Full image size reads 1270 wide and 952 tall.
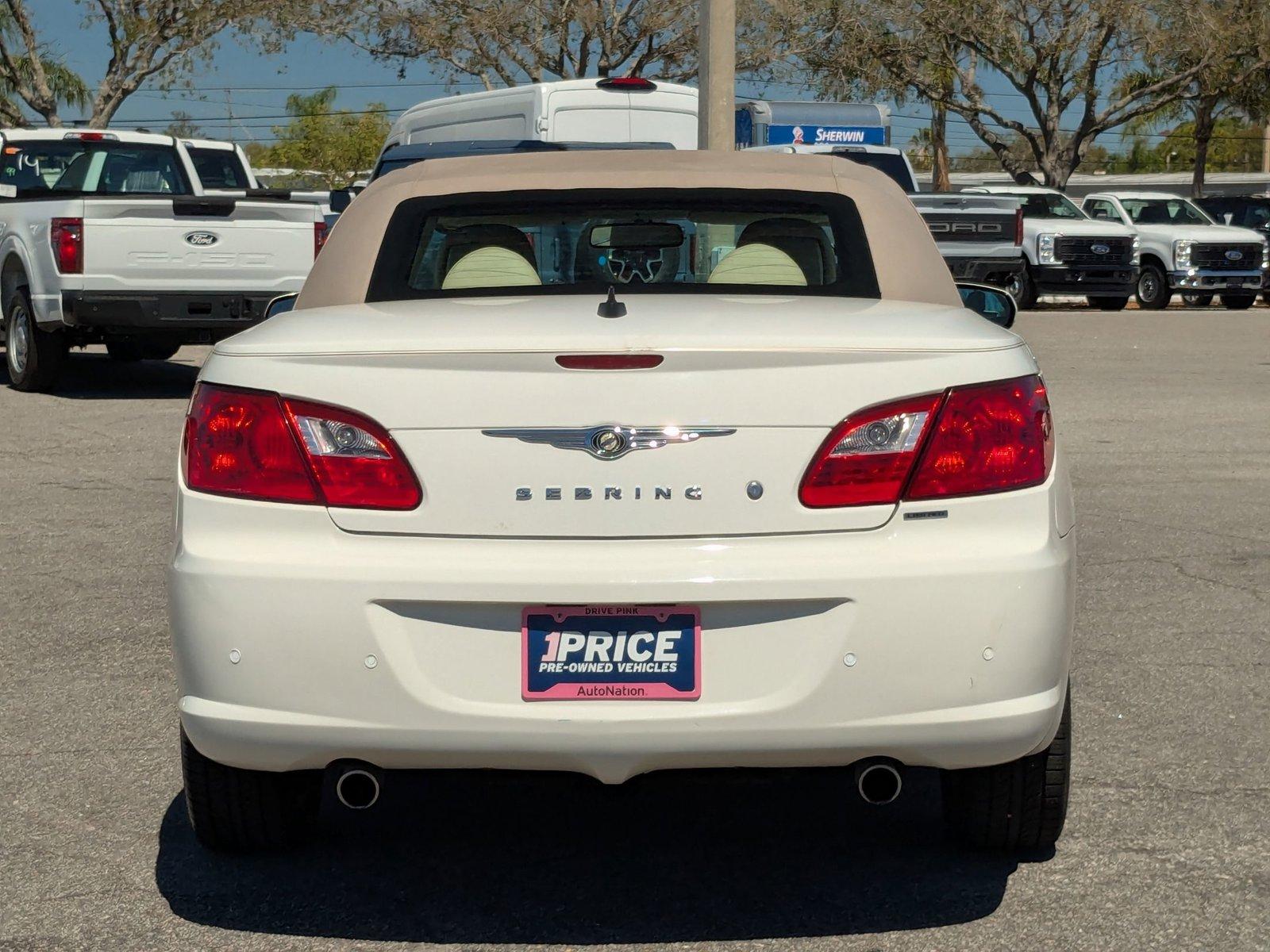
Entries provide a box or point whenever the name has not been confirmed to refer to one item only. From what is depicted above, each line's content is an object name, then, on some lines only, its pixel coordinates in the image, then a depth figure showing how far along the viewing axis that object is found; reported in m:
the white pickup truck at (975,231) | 24.88
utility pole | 14.55
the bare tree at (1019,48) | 42.59
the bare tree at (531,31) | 42.59
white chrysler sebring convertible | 3.43
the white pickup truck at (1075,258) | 28.34
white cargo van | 18.05
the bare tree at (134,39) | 36.31
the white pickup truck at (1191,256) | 30.34
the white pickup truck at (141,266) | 13.91
